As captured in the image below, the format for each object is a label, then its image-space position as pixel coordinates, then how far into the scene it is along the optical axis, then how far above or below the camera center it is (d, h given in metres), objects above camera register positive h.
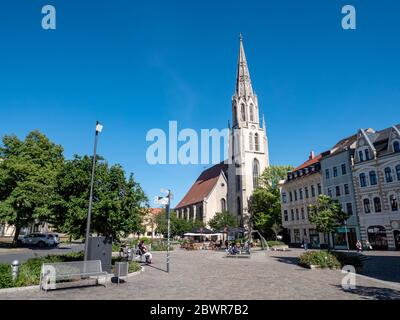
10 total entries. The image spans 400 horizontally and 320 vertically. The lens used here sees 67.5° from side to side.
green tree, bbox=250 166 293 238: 58.91 +5.77
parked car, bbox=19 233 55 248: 41.00 -0.99
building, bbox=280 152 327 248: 44.16 +4.88
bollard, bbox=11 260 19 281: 10.68 -1.29
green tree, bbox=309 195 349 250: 23.22 +1.15
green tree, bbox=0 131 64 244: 32.62 +6.62
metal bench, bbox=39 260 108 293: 10.74 -1.54
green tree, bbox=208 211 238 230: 65.62 +2.18
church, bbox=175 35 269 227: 74.00 +16.84
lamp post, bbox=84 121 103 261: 13.35 +1.78
